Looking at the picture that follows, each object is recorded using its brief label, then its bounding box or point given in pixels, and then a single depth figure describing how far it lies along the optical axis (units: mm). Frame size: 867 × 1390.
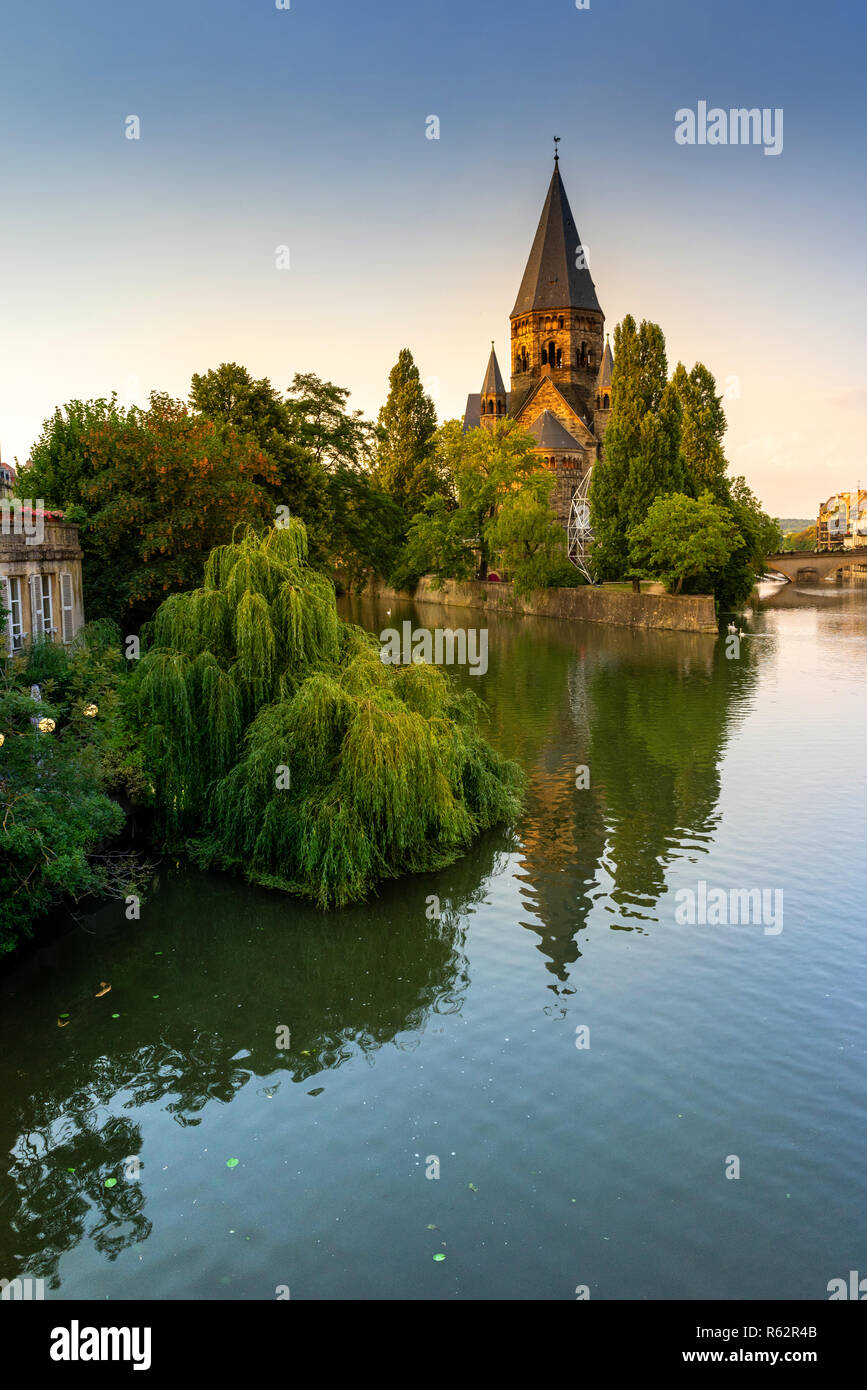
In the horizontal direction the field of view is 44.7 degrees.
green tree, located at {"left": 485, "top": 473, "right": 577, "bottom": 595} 66125
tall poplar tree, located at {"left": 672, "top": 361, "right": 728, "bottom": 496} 69938
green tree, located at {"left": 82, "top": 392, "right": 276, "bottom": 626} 25766
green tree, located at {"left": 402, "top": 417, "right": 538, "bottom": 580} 70250
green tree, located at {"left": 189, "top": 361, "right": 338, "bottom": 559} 36438
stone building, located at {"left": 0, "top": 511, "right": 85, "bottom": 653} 20188
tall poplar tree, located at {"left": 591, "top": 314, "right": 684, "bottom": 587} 59906
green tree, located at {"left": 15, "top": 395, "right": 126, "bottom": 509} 28344
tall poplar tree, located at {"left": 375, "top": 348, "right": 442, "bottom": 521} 88375
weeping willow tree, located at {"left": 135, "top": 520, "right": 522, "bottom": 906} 16594
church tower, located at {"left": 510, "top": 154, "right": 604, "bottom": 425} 100000
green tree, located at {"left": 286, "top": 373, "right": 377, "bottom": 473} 47750
